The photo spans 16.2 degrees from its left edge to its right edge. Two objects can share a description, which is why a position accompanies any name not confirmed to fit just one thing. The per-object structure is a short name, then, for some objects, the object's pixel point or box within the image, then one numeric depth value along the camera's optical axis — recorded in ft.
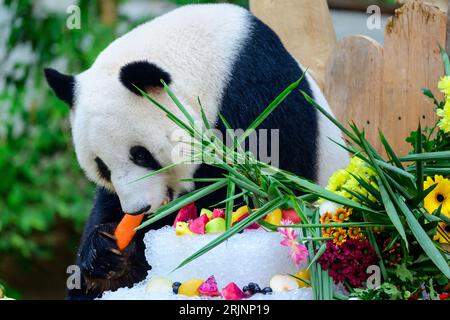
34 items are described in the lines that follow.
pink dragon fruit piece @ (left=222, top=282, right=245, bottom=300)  9.96
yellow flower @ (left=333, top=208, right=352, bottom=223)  10.08
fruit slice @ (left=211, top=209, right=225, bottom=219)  10.64
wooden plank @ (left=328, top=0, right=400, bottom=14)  15.52
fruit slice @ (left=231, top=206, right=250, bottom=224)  10.51
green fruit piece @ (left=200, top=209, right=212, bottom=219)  10.76
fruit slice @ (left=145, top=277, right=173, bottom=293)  10.27
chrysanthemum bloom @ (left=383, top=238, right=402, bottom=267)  10.08
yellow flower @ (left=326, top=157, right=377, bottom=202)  10.15
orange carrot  11.81
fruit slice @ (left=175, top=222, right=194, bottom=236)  10.48
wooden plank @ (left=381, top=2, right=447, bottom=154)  12.34
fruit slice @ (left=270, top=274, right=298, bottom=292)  10.05
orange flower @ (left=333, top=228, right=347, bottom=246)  9.97
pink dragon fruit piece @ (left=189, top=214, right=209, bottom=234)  10.48
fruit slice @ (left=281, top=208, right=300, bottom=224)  10.34
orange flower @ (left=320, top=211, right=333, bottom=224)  10.09
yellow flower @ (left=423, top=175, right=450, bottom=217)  10.13
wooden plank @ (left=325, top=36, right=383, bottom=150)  12.81
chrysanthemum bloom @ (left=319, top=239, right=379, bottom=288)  9.93
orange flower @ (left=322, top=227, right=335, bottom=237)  10.05
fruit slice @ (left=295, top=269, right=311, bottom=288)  10.13
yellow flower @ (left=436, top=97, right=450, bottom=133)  10.28
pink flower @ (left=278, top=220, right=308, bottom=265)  10.09
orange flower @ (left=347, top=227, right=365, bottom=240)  10.01
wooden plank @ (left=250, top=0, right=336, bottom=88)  13.90
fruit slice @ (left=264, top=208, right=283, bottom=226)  10.36
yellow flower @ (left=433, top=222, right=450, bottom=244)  10.11
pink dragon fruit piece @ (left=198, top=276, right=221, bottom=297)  10.08
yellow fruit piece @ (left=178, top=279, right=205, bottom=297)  10.13
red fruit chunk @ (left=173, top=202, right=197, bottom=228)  10.92
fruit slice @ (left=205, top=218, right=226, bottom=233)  10.44
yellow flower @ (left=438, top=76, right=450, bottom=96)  10.30
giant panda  11.75
